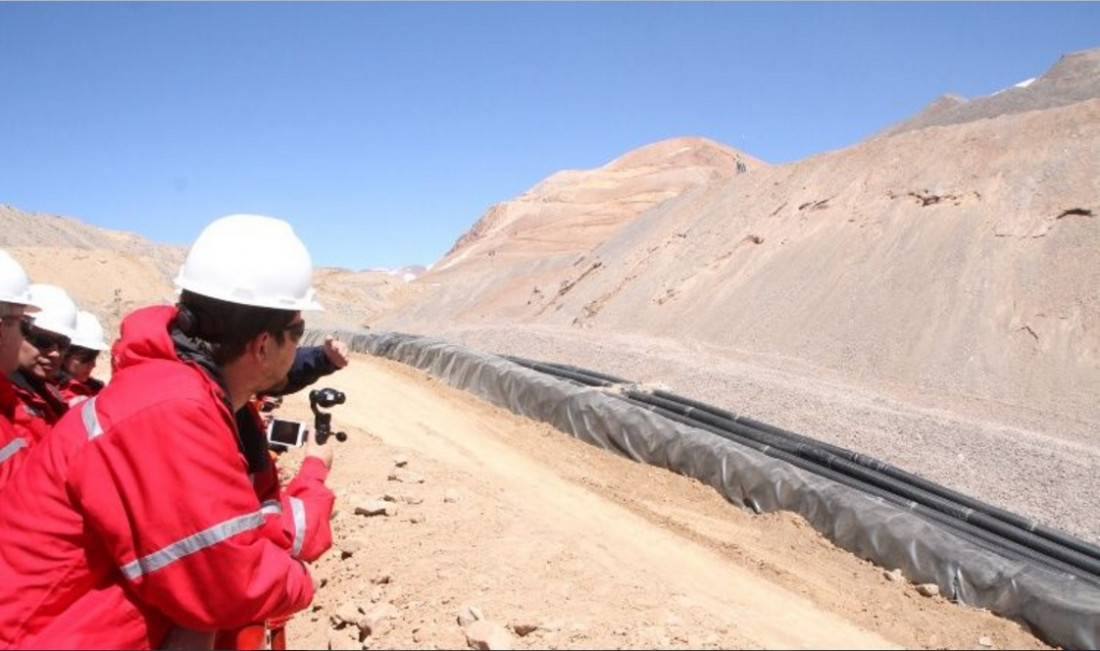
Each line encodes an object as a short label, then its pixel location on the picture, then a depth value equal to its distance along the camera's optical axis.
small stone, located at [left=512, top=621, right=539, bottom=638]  3.40
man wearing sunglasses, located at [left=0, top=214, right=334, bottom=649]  1.91
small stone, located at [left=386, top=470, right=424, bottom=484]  6.03
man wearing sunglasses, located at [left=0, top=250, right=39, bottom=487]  3.21
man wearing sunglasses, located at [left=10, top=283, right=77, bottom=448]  3.68
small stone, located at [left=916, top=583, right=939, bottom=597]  5.28
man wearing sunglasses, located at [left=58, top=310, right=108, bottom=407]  5.34
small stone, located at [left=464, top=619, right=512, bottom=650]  3.27
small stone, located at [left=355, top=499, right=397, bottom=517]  5.21
